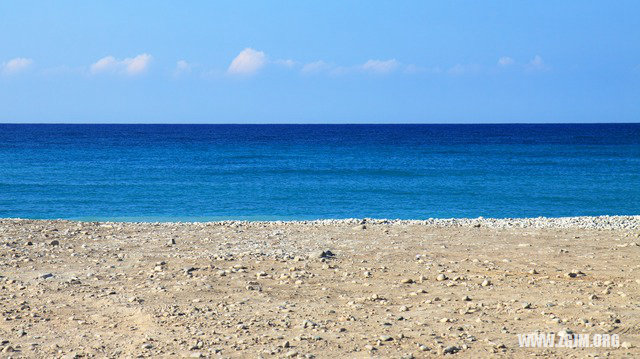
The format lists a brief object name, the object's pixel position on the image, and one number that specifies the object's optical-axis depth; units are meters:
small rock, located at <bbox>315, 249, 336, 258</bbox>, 25.72
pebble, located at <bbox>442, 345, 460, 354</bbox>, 15.55
